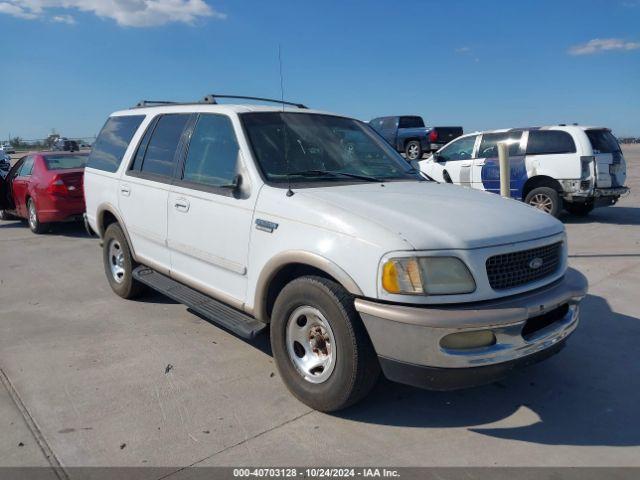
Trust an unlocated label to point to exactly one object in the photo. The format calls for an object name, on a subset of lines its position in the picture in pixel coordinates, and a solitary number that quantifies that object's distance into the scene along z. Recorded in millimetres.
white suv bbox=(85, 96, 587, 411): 2936
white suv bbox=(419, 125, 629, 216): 10039
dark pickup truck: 22922
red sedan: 9914
